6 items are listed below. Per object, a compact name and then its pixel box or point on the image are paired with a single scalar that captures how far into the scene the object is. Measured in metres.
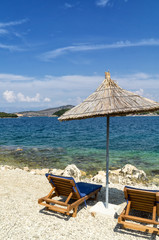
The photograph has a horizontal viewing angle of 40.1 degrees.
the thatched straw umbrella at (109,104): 5.26
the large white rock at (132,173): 9.94
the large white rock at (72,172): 10.04
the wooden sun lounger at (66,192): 5.51
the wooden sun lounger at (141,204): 4.71
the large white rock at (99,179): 9.08
